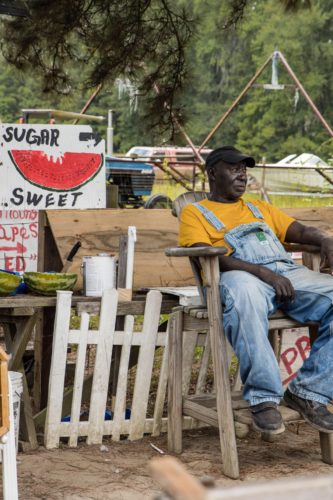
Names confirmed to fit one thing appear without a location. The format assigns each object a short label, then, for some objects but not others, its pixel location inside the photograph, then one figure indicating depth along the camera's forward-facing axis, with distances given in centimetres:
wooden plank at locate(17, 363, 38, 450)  682
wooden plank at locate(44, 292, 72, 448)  675
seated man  605
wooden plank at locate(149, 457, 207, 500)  193
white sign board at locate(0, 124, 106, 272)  862
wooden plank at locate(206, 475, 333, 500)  193
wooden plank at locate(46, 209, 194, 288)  757
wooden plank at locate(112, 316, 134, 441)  703
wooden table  682
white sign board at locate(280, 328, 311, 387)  790
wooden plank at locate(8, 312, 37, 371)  683
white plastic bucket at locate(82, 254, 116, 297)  710
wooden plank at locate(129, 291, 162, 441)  709
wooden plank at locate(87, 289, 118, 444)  690
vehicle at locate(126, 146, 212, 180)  4619
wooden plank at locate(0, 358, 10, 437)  492
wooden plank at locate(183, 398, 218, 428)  644
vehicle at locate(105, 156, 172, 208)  2463
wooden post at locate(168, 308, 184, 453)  673
